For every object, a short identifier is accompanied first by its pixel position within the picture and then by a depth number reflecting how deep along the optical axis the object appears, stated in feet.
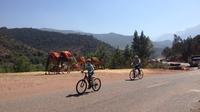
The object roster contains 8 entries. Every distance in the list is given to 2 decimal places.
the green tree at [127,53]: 107.00
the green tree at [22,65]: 64.79
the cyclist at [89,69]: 30.06
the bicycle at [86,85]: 29.30
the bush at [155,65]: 85.79
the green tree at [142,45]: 157.64
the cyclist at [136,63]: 45.74
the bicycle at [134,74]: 45.47
